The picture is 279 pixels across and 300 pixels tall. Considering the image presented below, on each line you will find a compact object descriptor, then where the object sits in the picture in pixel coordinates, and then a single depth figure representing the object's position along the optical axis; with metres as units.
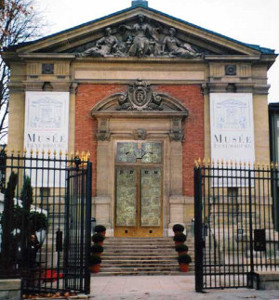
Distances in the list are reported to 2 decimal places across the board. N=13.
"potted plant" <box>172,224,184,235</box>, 19.36
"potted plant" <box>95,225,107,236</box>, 19.62
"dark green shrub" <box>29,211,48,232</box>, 13.40
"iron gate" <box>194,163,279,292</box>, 12.25
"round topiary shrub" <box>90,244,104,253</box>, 17.47
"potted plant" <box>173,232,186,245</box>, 18.50
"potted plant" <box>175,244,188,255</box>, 17.59
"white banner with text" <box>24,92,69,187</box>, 21.72
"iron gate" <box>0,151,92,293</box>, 10.95
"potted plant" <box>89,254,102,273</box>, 16.77
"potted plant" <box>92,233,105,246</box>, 18.50
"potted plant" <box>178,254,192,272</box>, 17.03
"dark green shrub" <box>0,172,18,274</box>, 10.80
